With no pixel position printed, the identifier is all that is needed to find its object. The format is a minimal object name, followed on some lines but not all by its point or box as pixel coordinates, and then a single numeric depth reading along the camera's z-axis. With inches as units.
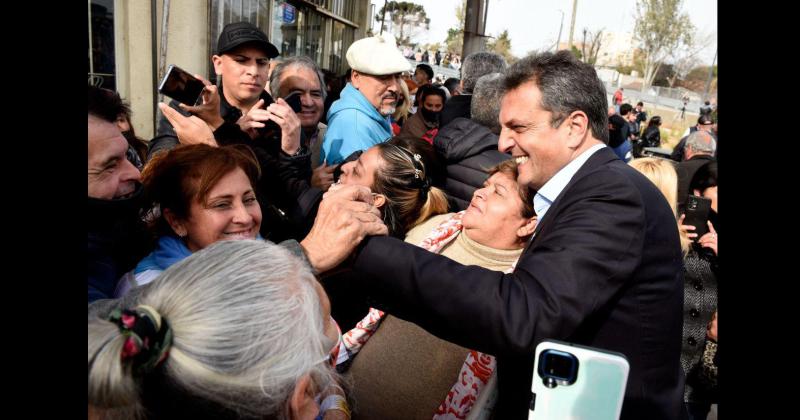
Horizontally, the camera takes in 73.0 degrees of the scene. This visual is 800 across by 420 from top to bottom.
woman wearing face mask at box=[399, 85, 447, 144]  192.7
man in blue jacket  131.4
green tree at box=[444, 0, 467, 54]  2453.2
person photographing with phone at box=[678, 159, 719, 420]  106.3
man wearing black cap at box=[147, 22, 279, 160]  110.3
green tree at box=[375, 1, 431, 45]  1836.9
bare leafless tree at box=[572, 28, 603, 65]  2069.4
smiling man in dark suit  52.1
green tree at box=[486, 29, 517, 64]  2242.6
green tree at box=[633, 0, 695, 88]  1859.0
